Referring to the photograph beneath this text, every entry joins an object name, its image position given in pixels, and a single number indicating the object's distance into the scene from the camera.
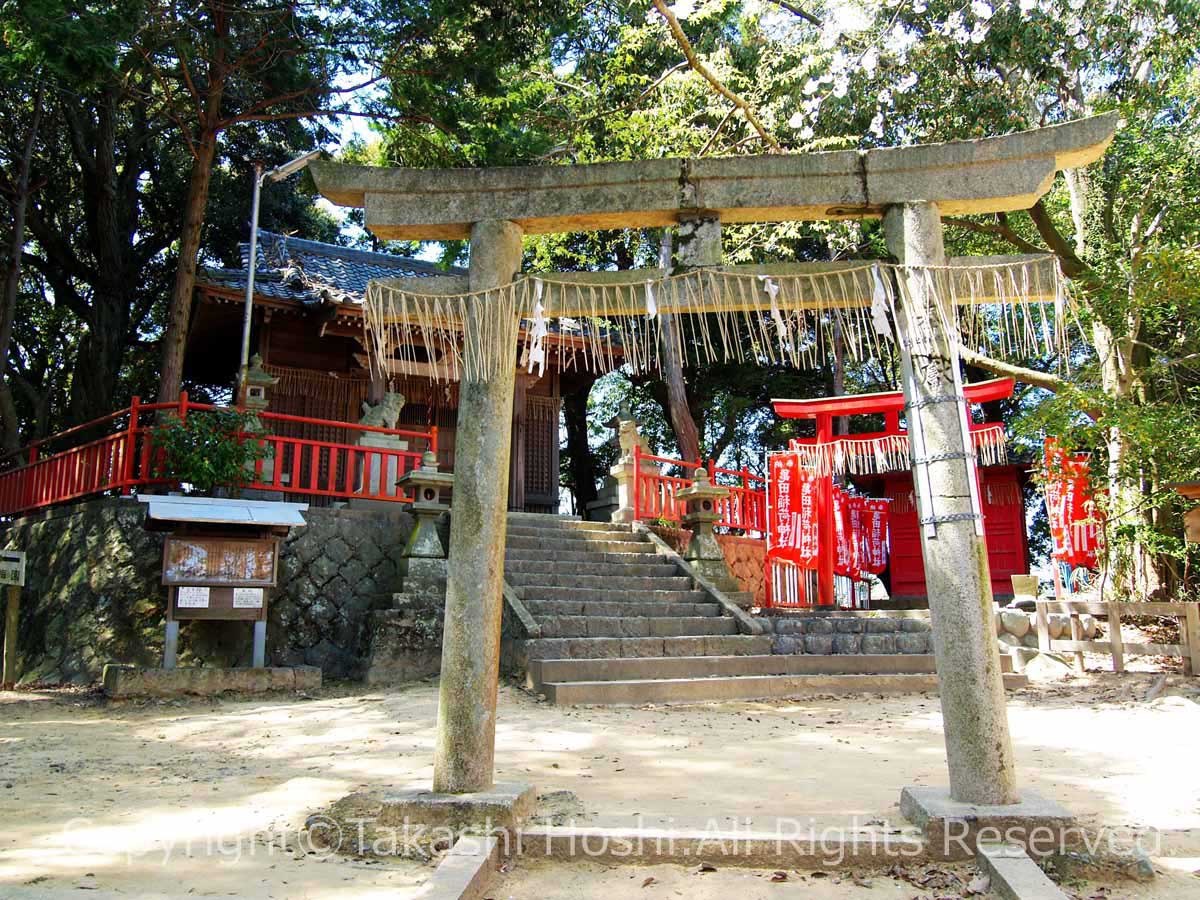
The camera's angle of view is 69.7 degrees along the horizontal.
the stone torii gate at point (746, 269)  4.10
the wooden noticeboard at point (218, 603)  8.47
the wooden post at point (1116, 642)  9.80
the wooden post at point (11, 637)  8.95
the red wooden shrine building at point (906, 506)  13.88
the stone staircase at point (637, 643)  8.39
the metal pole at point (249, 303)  10.77
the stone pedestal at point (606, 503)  15.20
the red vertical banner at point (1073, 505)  10.89
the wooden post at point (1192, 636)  9.46
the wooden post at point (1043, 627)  10.35
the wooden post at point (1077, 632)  9.99
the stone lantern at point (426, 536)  9.83
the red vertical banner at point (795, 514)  13.38
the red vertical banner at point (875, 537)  18.00
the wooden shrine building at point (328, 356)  12.90
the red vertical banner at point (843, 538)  15.19
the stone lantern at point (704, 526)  11.73
